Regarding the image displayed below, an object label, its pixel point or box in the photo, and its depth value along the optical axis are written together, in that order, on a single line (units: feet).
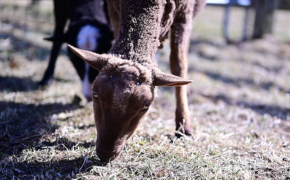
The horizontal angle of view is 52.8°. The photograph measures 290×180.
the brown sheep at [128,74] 8.22
